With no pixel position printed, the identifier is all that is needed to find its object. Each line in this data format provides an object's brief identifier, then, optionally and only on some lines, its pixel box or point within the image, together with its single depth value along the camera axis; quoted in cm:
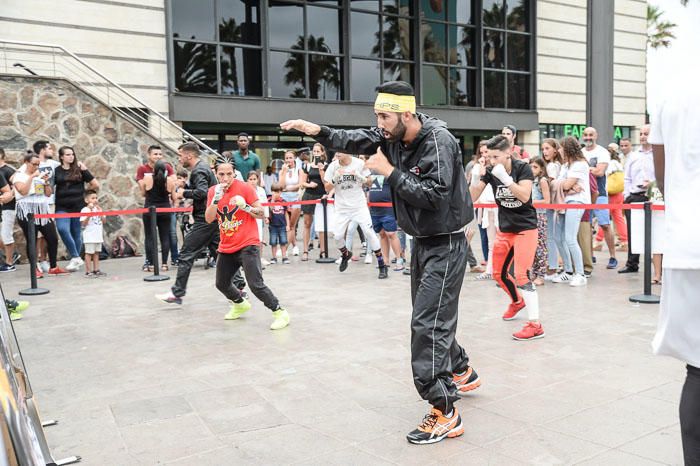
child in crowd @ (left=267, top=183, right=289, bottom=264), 1179
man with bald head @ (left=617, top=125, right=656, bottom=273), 984
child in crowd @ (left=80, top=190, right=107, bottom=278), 1060
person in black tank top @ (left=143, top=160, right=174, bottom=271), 1105
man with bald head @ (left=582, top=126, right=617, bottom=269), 1023
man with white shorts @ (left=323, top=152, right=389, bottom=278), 987
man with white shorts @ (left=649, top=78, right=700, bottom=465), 248
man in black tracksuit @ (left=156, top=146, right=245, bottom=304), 785
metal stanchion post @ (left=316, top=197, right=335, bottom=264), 1180
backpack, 1274
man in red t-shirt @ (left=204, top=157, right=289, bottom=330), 678
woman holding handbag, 1132
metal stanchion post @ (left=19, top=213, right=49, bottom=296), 899
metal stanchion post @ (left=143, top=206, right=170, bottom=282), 1006
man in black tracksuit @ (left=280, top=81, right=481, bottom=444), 390
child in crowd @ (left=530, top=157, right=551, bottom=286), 892
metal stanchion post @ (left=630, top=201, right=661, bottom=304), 757
